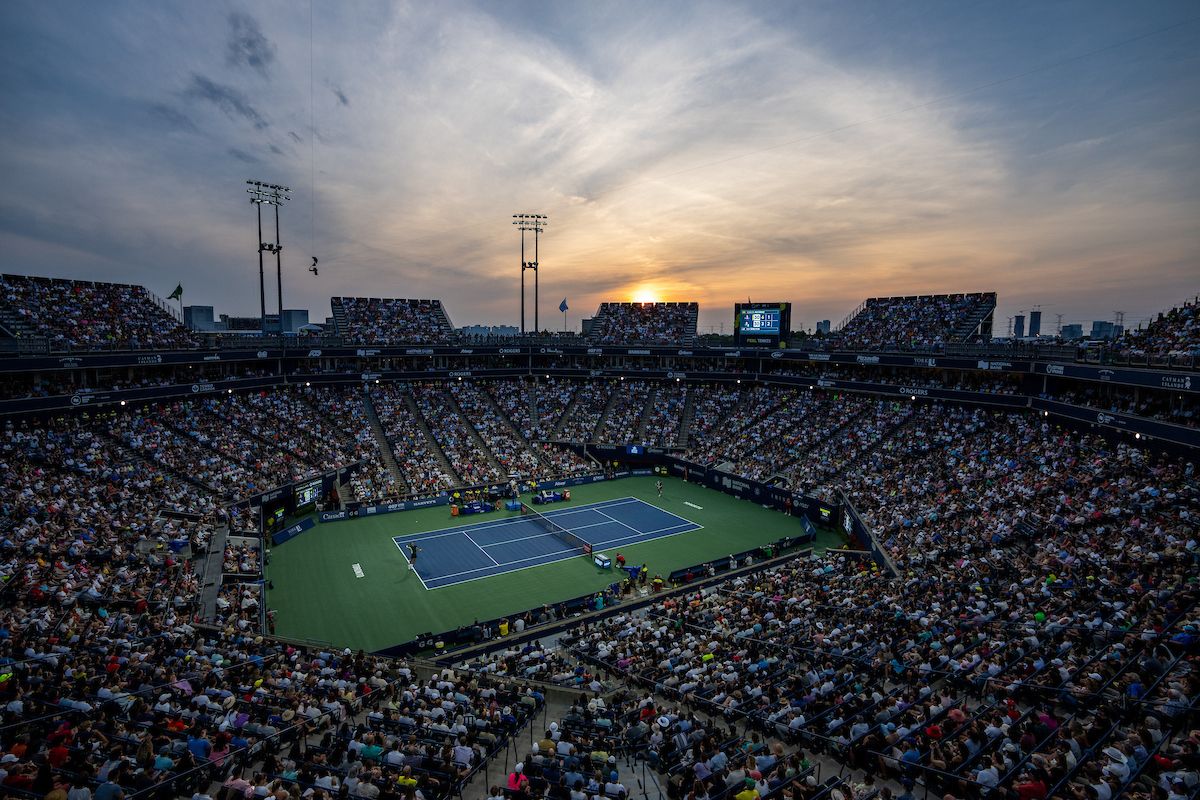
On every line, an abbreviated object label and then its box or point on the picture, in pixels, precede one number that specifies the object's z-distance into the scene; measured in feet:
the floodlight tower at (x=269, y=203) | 143.43
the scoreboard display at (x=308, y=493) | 120.37
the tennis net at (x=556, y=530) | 108.64
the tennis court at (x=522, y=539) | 98.68
